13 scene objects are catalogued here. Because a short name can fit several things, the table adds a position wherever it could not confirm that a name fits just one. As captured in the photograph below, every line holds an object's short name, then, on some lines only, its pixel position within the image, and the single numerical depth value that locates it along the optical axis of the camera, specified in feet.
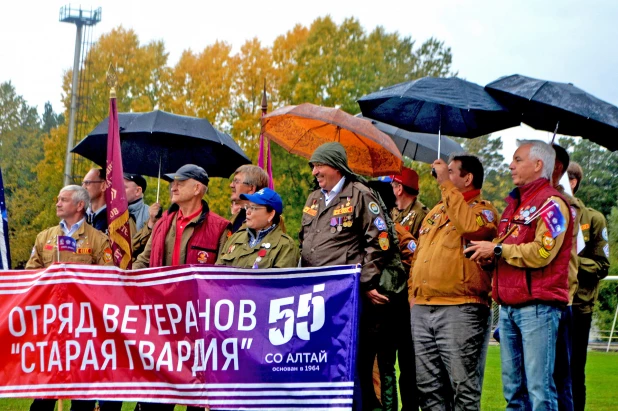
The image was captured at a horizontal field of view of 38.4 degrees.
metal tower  108.37
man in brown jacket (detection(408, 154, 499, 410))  22.57
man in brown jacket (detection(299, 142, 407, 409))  23.34
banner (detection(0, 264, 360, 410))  21.44
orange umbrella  31.27
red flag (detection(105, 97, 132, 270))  25.62
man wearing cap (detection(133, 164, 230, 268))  25.63
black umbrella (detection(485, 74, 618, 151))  22.22
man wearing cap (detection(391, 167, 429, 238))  29.66
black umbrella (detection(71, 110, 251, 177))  30.94
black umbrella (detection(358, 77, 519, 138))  23.94
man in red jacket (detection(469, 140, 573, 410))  21.01
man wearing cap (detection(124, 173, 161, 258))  32.00
